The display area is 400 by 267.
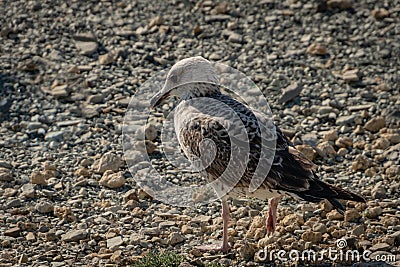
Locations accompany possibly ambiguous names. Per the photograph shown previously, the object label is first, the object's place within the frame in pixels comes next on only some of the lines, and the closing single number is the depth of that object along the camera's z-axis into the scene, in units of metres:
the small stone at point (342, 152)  19.69
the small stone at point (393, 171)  18.70
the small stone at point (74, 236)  16.58
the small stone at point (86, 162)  19.44
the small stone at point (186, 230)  16.86
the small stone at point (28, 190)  18.09
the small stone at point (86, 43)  24.03
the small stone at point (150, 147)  19.86
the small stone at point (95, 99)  21.89
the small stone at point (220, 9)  25.80
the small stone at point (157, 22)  25.25
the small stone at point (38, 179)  18.54
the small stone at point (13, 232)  16.70
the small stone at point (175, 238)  16.41
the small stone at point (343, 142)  20.00
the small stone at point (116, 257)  15.71
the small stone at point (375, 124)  20.59
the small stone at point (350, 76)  22.58
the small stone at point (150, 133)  20.34
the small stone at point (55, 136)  20.48
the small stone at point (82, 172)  19.03
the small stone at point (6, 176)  18.72
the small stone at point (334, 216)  16.97
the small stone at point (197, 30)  24.89
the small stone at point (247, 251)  15.71
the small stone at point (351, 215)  16.89
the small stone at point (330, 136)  20.20
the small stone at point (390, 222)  16.70
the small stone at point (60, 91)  22.06
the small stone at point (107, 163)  19.11
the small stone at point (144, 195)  18.27
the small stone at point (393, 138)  19.97
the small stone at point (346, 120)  20.88
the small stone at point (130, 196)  18.06
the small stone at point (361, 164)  19.11
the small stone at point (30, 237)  16.58
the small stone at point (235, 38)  24.56
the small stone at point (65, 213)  17.33
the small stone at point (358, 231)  16.34
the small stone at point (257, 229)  16.52
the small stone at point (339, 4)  25.83
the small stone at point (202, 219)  17.31
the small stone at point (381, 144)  19.78
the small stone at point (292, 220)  16.80
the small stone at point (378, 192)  17.92
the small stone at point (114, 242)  16.30
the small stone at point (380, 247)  15.70
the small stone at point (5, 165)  19.31
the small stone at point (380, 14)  25.39
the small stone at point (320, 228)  16.36
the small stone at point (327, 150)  19.62
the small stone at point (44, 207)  17.58
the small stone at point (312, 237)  16.00
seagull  15.34
